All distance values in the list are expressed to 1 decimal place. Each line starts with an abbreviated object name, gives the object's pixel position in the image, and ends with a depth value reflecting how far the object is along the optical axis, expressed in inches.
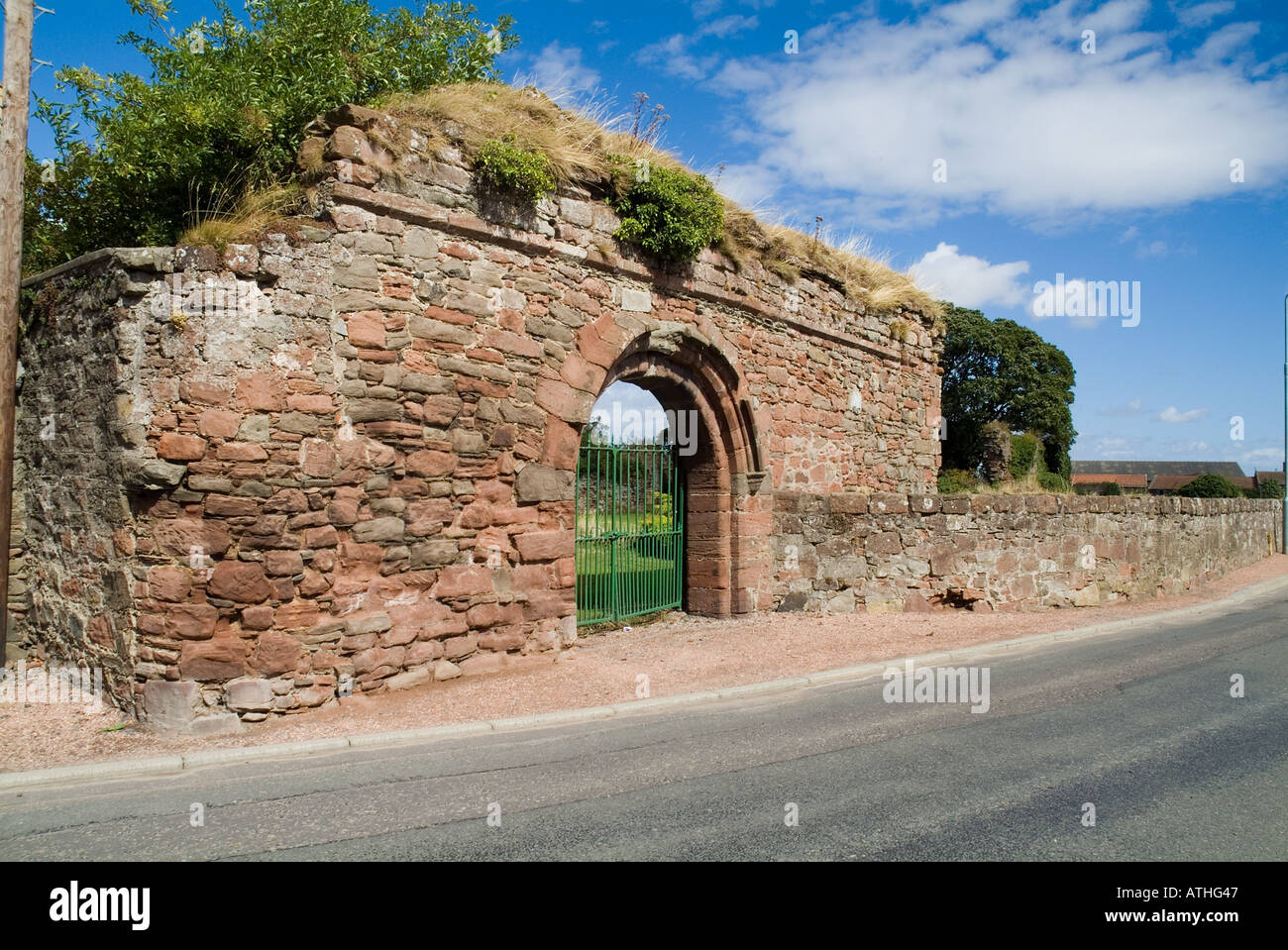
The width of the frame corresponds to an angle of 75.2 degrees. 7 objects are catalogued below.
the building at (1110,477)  2550.0
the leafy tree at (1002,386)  1455.5
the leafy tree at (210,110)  310.0
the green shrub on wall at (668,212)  370.3
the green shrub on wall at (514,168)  310.8
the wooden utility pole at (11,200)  260.2
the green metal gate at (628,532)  394.0
